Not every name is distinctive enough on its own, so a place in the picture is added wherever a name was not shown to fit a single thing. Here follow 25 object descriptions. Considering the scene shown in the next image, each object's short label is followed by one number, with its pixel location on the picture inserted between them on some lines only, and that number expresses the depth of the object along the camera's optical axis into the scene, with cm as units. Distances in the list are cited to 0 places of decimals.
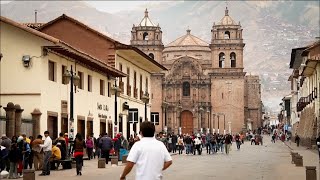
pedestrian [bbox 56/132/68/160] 2906
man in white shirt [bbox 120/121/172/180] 1123
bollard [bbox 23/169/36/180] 2122
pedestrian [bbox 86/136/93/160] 3669
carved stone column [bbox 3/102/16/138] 2949
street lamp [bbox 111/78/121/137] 3790
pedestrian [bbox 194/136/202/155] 5162
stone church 12225
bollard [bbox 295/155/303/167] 3244
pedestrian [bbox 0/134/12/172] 2473
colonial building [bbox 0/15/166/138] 3369
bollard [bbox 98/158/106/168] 3022
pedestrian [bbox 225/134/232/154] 5244
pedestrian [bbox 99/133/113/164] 3247
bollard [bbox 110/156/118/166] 3233
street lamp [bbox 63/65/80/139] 3022
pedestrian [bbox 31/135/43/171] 2731
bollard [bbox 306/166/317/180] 2167
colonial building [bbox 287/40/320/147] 5728
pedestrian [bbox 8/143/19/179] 2398
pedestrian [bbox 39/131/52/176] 2547
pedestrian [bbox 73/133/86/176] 2572
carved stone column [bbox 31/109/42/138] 3272
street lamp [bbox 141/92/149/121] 4641
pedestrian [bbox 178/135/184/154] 5531
